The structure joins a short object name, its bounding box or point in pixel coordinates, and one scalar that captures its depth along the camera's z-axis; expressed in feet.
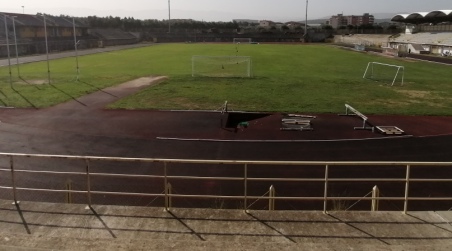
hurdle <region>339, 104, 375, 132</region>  63.03
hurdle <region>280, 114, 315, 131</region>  62.08
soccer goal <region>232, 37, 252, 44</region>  346.33
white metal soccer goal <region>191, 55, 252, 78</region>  122.87
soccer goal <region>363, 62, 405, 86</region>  118.65
